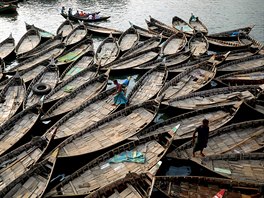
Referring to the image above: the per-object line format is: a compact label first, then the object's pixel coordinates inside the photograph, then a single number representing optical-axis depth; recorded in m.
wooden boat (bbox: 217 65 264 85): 23.28
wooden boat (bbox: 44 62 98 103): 22.29
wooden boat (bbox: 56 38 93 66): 28.10
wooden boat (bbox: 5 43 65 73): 26.77
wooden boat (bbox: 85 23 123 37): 36.32
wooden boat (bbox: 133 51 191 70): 27.03
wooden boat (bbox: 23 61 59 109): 21.77
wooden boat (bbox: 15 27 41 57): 30.77
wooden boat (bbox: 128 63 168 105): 22.53
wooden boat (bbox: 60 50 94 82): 25.60
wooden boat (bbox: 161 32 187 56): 30.61
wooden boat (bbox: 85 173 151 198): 13.72
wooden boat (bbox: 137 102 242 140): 18.73
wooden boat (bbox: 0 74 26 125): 20.27
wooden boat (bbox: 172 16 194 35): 36.41
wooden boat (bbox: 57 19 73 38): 36.26
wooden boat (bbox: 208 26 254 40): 34.56
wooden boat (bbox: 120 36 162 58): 29.80
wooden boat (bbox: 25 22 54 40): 34.41
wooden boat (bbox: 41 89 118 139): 18.66
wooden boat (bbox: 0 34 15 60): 29.78
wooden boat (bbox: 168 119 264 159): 16.88
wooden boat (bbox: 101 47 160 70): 26.95
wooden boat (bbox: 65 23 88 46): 33.32
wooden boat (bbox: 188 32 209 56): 30.19
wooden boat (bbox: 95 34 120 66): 28.56
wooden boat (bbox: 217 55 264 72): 26.27
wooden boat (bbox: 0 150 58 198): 14.05
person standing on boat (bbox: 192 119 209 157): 14.98
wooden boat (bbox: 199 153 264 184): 15.08
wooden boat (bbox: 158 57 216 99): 22.91
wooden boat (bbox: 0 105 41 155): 17.72
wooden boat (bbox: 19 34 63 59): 29.29
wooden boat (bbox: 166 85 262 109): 21.16
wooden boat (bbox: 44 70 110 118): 20.50
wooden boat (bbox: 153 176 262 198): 13.90
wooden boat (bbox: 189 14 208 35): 36.74
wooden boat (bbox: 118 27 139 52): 31.98
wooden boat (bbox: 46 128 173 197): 14.53
